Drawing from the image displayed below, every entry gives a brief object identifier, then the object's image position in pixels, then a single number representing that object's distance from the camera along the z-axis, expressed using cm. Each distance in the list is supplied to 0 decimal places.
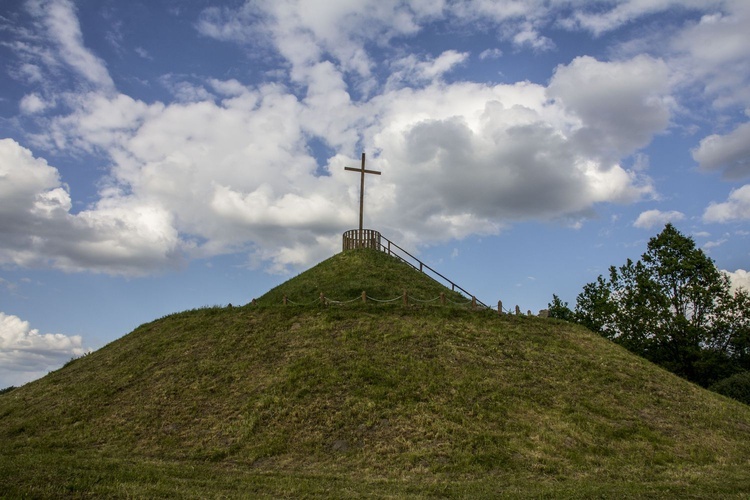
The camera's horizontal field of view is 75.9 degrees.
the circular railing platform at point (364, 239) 3922
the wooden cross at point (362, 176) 3719
